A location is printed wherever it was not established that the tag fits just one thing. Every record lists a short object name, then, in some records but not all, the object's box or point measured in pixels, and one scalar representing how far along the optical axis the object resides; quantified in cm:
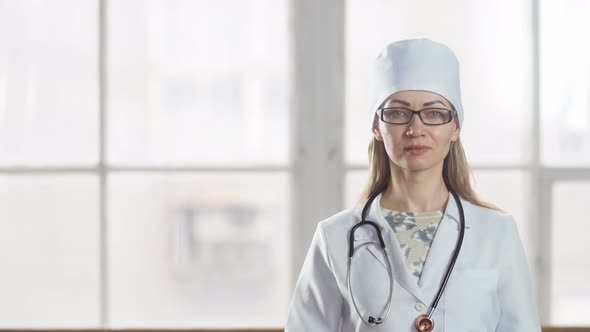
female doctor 247
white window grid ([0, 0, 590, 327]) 373
